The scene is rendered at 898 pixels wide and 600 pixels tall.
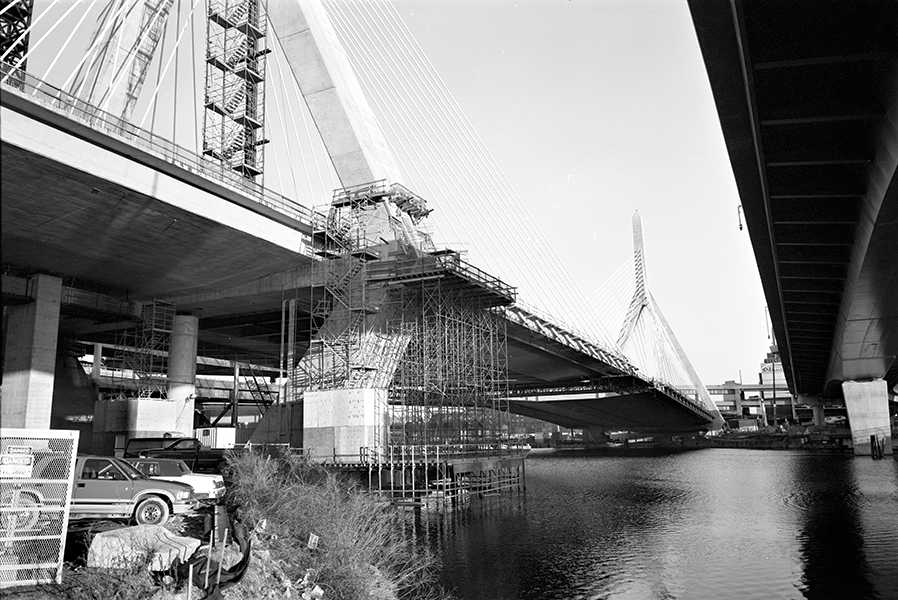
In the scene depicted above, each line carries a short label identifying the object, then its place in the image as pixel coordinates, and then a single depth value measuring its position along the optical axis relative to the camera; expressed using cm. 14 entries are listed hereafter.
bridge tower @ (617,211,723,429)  9519
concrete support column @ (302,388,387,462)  3231
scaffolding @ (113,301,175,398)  4050
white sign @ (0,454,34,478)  881
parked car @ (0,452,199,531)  1508
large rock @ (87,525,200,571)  1006
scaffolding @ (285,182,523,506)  3297
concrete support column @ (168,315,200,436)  4089
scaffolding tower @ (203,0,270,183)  4316
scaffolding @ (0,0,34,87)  3950
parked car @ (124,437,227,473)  2880
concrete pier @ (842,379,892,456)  6231
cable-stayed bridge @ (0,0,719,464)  2767
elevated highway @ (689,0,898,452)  1296
